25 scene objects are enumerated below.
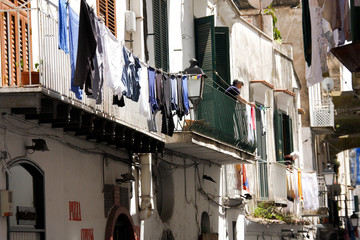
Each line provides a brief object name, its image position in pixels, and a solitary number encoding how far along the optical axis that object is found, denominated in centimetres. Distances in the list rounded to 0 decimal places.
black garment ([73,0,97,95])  1238
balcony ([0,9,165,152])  1183
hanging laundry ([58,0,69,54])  1227
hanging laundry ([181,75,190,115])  1715
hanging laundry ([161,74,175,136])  1642
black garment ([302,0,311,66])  1173
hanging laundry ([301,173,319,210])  3047
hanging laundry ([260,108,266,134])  2434
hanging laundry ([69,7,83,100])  1272
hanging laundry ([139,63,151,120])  1548
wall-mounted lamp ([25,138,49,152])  1292
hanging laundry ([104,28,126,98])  1368
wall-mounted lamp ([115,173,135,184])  1673
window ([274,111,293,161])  2847
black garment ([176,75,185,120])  1703
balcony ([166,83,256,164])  1827
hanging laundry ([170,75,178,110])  1681
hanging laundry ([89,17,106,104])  1298
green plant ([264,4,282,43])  3053
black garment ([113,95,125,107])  1407
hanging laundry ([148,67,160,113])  1580
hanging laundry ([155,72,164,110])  1611
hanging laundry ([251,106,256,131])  2234
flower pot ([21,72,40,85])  1204
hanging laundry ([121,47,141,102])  1449
